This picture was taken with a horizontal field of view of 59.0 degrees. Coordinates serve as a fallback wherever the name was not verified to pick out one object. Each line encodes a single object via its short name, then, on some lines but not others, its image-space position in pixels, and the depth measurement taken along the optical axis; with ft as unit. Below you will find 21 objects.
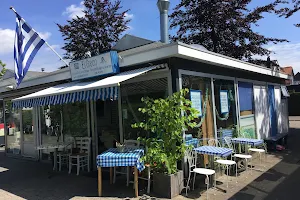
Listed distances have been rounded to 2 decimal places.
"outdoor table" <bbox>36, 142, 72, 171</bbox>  28.04
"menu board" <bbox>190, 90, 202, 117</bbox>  22.67
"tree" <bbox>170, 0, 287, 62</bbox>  58.54
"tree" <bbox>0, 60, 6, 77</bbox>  97.30
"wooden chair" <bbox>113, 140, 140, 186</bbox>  21.63
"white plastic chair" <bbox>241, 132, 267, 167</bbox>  28.82
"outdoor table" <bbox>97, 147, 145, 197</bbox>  18.04
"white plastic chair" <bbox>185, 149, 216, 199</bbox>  18.04
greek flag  27.09
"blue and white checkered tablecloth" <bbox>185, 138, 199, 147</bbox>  21.78
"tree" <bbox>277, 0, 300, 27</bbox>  41.65
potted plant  18.40
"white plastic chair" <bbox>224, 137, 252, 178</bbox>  24.86
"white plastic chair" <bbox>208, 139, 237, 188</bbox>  24.42
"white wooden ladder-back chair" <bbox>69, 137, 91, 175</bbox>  26.30
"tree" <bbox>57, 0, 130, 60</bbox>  75.00
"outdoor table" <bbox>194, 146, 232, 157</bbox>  18.87
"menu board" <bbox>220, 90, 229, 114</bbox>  27.25
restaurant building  21.03
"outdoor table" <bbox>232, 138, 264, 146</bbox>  23.63
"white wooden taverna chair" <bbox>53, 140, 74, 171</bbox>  27.65
